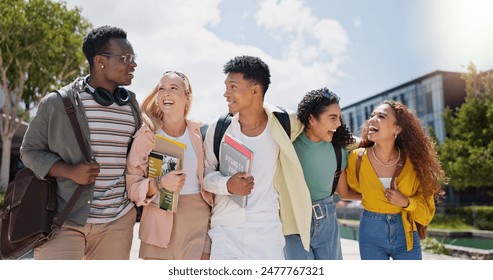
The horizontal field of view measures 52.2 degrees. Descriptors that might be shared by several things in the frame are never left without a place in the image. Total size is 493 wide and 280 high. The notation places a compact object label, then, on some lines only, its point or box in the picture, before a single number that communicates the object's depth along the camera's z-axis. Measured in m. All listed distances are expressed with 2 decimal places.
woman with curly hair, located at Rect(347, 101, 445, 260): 3.46
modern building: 34.81
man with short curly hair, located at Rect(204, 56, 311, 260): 3.00
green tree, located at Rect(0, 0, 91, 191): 17.36
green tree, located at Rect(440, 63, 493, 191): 21.08
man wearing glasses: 2.91
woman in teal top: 3.29
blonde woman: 3.12
